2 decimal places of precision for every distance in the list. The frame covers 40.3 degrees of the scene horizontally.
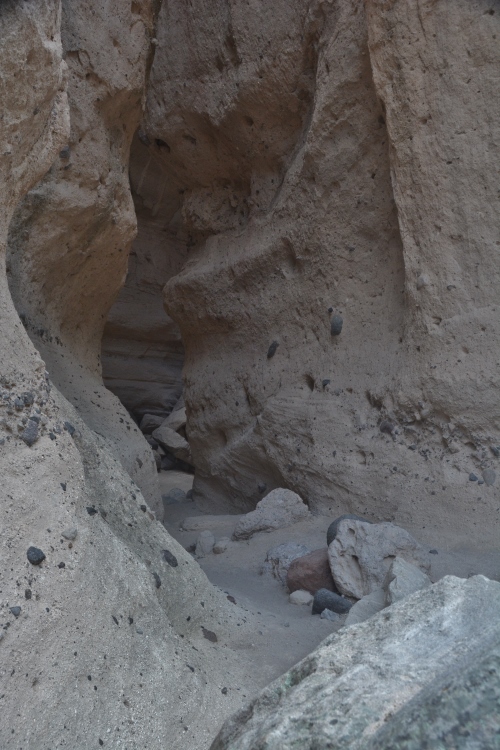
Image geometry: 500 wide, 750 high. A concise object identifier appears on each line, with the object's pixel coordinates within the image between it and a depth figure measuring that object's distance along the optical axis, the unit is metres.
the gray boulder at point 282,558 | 2.88
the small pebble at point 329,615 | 2.38
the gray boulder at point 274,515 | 3.46
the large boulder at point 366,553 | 2.55
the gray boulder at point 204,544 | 3.36
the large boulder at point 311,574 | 2.65
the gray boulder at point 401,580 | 1.99
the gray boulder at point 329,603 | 2.43
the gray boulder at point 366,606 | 2.00
